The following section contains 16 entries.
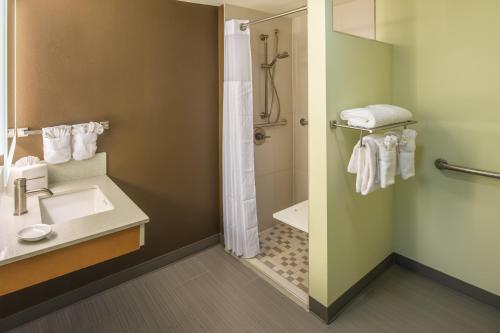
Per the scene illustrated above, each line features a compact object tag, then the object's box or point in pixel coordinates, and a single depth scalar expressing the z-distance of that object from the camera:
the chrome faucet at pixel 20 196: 1.39
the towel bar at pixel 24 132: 1.69
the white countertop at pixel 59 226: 1.13
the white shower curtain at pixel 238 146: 2.31
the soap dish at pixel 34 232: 1.17
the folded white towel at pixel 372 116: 1.58
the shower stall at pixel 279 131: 2.60
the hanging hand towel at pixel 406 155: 1.76
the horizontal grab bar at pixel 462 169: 1.75
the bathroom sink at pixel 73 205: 1.64
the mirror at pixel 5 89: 1.48
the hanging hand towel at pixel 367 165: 1.61
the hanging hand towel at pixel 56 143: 1.75
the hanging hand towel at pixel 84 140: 1.86
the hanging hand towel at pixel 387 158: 1.62
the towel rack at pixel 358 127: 1.59
